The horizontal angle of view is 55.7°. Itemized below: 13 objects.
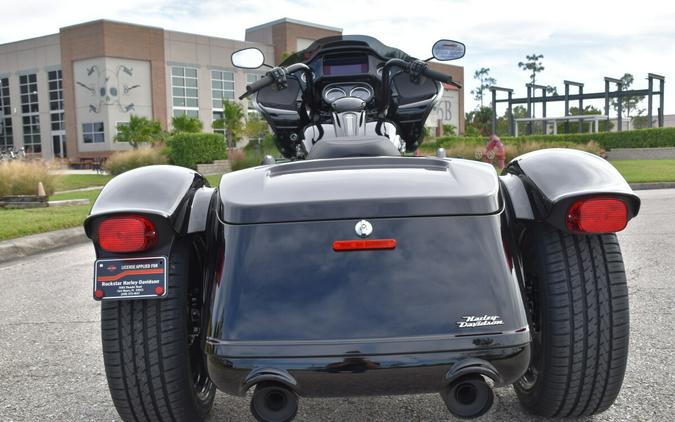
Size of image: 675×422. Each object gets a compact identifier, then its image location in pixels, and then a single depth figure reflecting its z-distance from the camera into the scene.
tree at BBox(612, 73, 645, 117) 88.90
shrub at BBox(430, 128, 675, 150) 30.56
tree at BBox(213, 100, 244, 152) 48.22
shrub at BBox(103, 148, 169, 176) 25.16
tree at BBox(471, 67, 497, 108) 106.69
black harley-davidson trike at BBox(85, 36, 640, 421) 1.85
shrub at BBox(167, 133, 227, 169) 28.33
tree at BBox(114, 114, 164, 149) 44.00
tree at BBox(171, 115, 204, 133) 43.59
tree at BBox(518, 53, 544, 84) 97.19
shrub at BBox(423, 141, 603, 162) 24.70
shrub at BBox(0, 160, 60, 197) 13.34
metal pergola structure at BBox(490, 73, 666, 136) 41.06
